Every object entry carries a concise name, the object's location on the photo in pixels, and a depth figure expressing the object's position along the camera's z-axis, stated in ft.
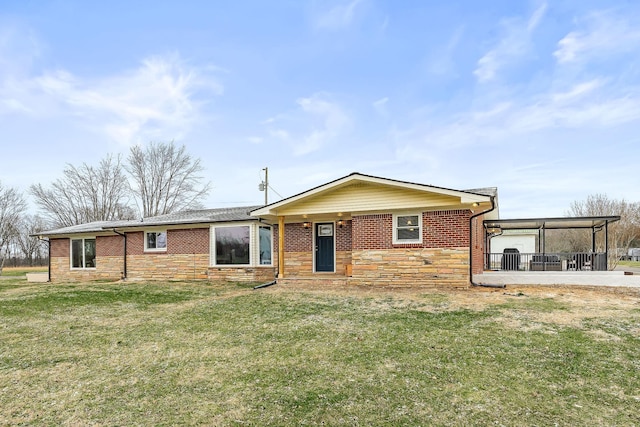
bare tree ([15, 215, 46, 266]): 131.85
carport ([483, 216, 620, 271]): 44.29
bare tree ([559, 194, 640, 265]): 91.76
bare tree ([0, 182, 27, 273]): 103.60
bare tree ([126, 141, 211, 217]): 121.29
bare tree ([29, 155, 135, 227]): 121.08
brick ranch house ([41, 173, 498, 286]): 36.86
